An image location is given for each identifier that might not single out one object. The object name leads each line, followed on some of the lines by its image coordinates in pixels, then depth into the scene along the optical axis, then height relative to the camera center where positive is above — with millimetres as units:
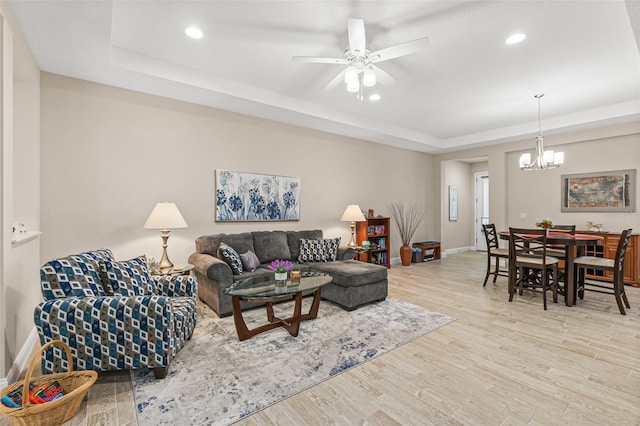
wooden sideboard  4859 -690
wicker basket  1636 -1077
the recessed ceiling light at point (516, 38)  2932 +1699
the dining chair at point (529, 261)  3834 -651
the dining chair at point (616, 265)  3600 -664
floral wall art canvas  4527 +228
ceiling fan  2510 +1408
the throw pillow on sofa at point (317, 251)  4699 -615
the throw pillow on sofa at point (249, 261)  3992 -667
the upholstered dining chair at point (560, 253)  4179 -608
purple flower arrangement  3146 -585
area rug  1955 -1240
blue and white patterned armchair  2029 -772
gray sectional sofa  3521 -766
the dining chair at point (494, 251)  4761 -641
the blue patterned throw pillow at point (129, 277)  2504 -566
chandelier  4559 +803
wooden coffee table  2783 -762
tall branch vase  6730 -970
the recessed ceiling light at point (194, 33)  2852 +1710
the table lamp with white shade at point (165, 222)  3442 -121
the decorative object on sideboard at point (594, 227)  5283 -271
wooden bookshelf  6031 -534
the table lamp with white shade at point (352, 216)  5570 -86
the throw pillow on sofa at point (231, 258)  3805 -585
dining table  3787 -504
